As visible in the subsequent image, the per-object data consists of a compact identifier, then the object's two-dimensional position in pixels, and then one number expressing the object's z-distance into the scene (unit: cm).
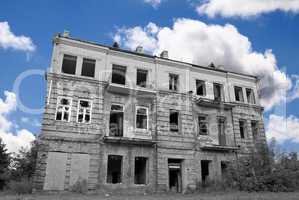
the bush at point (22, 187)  1598
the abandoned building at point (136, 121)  1739
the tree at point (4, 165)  2939
